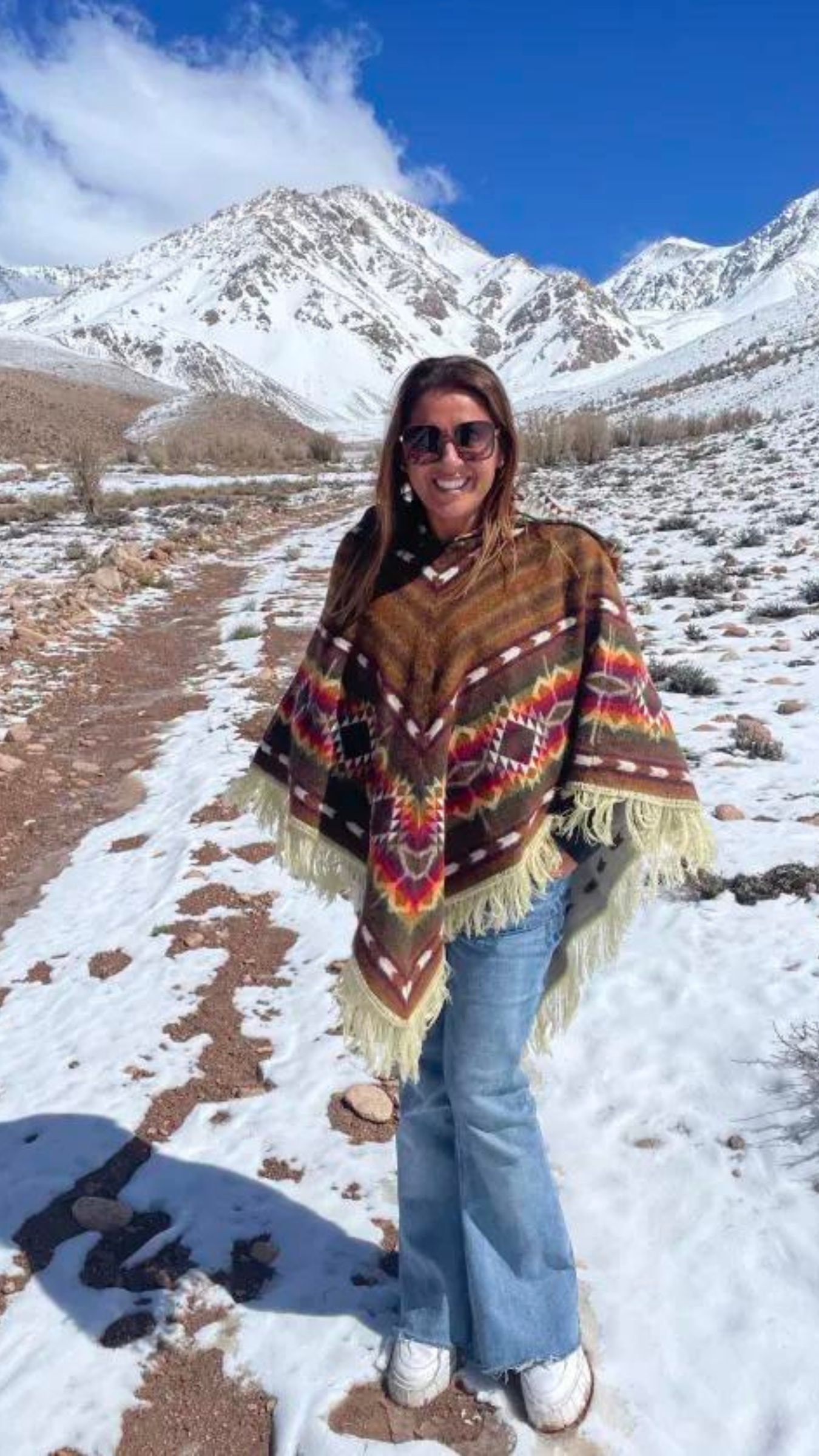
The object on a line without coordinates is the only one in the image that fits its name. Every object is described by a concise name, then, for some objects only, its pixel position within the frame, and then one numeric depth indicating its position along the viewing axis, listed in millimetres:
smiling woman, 1944
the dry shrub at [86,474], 21719
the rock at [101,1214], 3020
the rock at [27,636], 10250
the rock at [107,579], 13139
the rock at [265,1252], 2861
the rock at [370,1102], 3398
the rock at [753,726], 5965
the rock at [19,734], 7445
